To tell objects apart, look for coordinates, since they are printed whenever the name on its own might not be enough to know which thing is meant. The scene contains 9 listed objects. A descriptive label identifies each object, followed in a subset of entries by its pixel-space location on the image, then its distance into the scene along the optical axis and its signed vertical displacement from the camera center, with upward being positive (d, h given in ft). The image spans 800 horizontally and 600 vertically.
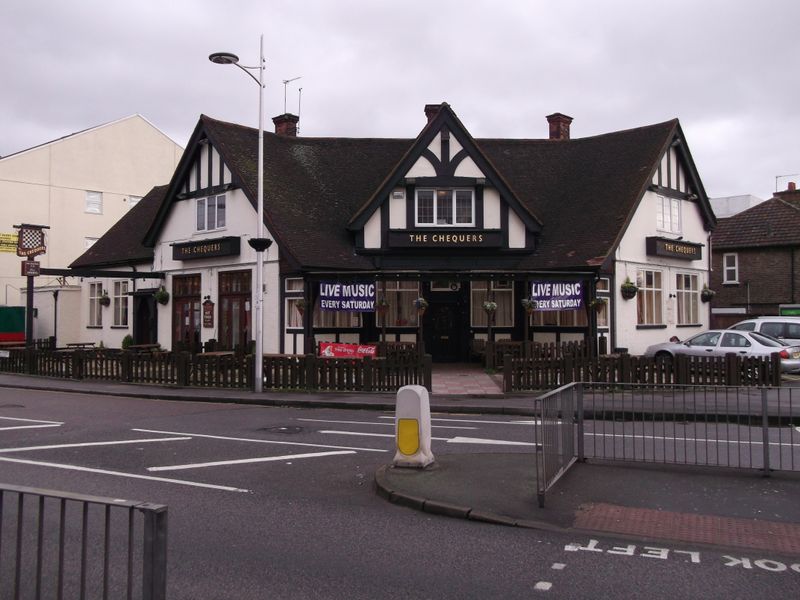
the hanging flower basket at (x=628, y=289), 79.97 +4.08
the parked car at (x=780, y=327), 75.20 -0.06
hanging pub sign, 80.33 +9.37
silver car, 66.49 -1.86
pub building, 79.36 +9.47
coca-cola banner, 67.67 -2.19
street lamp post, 60.03 +6.59
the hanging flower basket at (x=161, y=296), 93.91 +3.89
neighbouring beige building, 136.77 +28.08
